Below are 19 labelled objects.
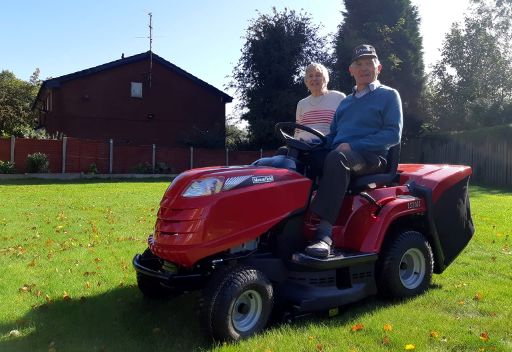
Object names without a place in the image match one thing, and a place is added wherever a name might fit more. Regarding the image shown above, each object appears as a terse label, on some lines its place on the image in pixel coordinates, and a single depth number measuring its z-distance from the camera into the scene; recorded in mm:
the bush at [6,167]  20888
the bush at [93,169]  23638
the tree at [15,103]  37062
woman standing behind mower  5281
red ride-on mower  3619
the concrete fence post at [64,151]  22812
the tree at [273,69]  30047
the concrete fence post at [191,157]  27312
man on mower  4062
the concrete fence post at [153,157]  25981
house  30266
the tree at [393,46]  29562
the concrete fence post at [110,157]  24625
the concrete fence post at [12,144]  21500
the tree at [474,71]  31844
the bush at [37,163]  21594
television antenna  29856
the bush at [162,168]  25516
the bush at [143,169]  24891
